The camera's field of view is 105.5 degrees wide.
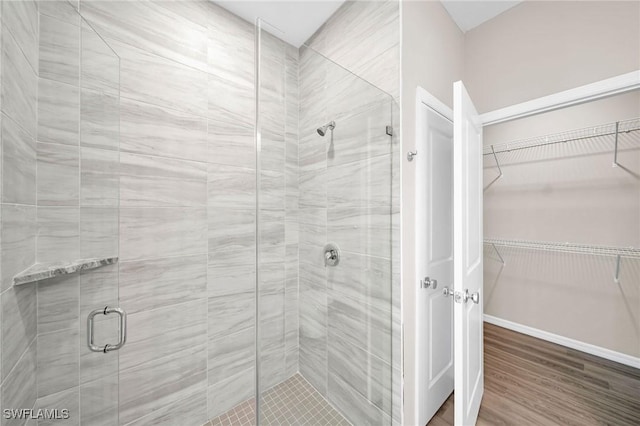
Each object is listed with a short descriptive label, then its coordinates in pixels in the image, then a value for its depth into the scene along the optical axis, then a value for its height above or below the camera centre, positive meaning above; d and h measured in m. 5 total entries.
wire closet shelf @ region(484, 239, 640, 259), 1.88 -0.29
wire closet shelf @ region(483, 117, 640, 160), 1.89 +0.67
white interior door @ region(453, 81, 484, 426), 1.10 -0.23
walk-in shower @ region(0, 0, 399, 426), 0.77 -0.03
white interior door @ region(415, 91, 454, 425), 1.34 -0.24
